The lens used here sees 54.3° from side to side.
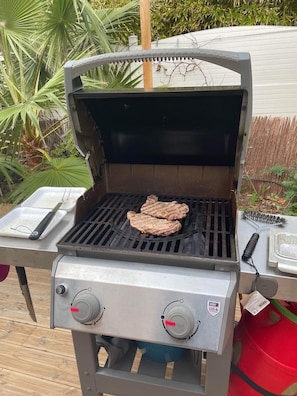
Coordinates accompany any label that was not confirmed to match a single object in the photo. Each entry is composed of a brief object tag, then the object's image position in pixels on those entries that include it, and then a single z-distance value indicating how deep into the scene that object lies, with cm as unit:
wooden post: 224
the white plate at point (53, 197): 127
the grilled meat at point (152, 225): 99
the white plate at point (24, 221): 103
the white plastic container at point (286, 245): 85
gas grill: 78
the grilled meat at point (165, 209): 108
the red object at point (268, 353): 102
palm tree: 203
